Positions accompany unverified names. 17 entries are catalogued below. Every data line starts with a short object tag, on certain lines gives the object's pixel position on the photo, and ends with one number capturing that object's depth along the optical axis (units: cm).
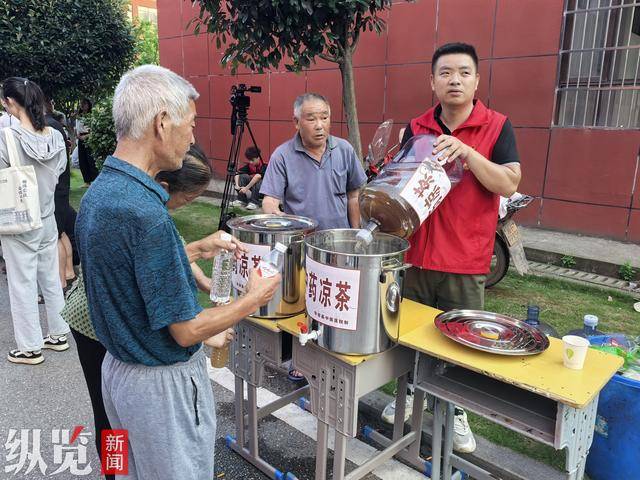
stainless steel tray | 173
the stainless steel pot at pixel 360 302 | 167
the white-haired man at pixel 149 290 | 127
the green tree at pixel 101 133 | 810
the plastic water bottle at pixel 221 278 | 192
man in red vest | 214
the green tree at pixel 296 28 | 419
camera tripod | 622
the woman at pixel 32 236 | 326
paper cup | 165
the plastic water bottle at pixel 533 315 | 256
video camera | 622
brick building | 521
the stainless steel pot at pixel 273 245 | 198
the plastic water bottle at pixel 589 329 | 248
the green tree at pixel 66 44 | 880
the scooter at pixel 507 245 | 431
